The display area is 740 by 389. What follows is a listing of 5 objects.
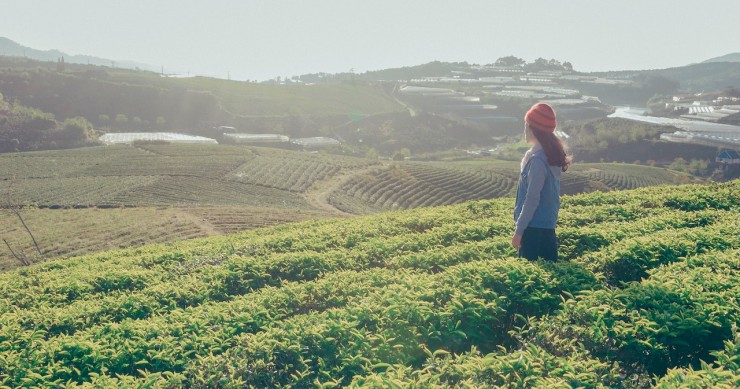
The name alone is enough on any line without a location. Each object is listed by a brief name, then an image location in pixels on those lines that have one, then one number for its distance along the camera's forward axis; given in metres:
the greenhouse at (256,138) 95.81
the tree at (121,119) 102.94
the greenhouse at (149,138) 83.74
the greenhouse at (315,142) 98.94
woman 7.90
